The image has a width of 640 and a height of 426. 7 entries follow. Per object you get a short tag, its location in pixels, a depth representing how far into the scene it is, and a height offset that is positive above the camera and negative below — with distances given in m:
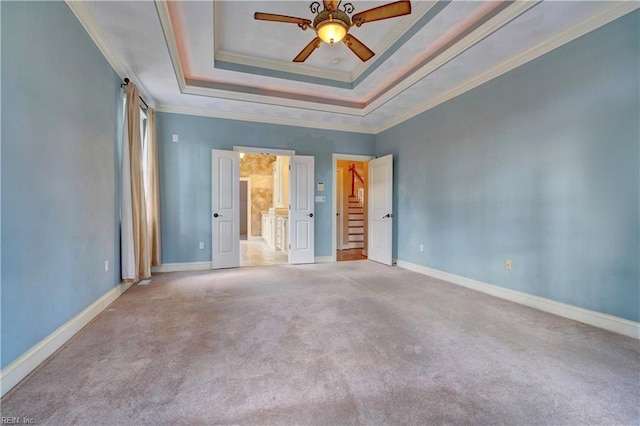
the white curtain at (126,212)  3.32 -0.02
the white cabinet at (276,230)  6.55 -0.53
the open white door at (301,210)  5.28 +0.00
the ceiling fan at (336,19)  2.21 +1.63
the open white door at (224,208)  4.79 +0.04
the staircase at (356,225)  7.80 -0.44
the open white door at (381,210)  5.22 +0.00
